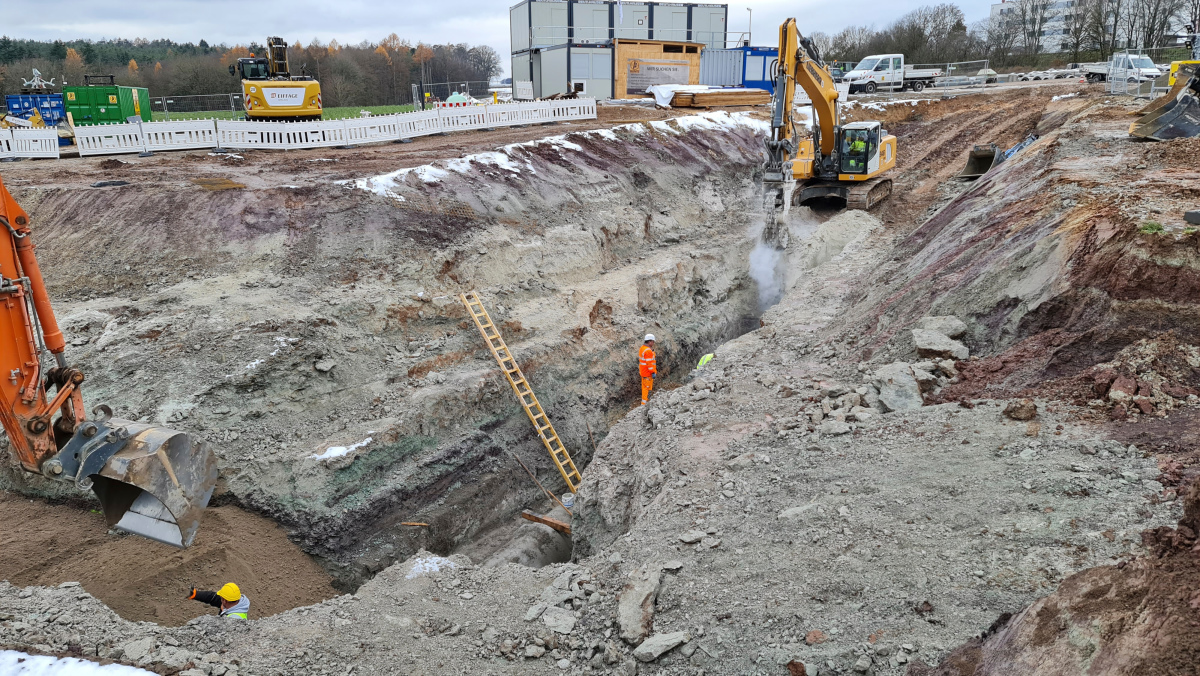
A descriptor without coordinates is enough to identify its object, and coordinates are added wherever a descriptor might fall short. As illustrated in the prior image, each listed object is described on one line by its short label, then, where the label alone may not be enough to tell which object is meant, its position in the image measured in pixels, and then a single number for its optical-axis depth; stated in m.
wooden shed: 32.84
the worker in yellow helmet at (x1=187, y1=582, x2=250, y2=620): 7.04
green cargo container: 27.83
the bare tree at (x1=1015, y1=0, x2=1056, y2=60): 54.94
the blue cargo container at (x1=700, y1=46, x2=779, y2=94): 36.53
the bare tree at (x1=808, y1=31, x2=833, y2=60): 63.37
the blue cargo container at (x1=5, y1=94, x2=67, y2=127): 27.56
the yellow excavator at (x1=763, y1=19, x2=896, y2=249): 15.41
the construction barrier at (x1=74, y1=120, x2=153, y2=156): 18.70
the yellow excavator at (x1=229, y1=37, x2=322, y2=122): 19.11
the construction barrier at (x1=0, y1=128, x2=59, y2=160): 18.16
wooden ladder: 12.00
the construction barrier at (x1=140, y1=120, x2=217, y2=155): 19.12
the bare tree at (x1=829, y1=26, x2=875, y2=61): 58.56
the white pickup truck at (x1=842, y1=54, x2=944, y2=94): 35.72
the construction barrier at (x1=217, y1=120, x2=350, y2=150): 18.89
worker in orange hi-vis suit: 12.86
